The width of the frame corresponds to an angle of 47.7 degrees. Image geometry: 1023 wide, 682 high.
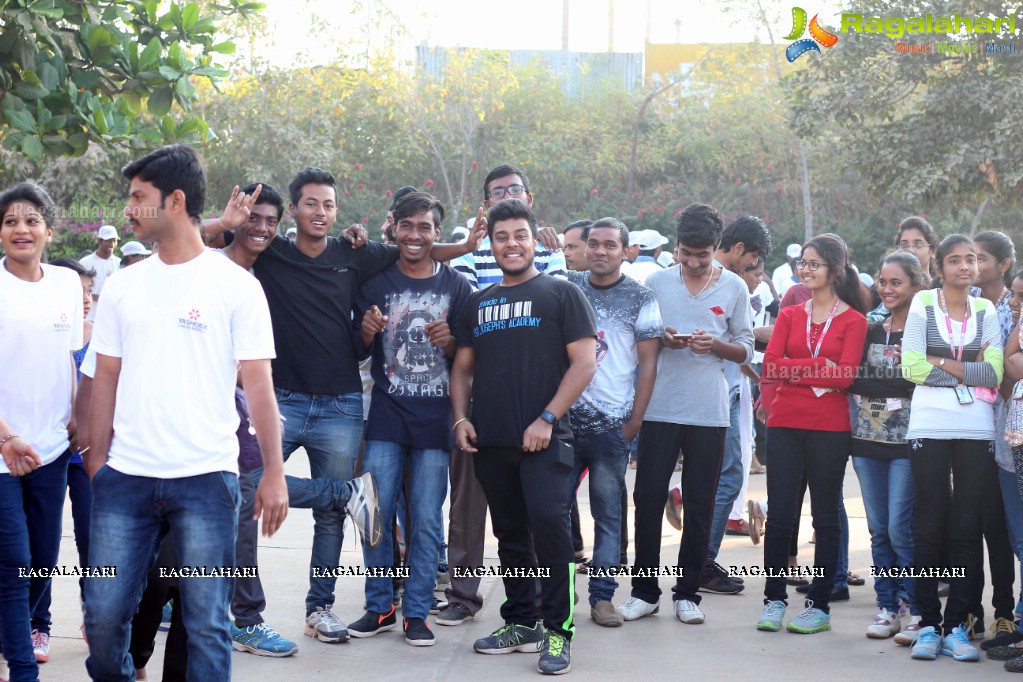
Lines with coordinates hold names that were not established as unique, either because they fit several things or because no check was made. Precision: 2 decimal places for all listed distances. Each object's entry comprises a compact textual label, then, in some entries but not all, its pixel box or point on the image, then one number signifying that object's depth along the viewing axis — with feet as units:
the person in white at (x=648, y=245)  35.65
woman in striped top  18.25
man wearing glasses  20.29
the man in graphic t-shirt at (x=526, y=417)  17.80
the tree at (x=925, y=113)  44.21
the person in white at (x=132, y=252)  46.32
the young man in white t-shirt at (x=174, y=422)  12.49
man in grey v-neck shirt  20.18
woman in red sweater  19.66
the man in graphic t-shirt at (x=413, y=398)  18.86
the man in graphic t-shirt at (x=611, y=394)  19.89
